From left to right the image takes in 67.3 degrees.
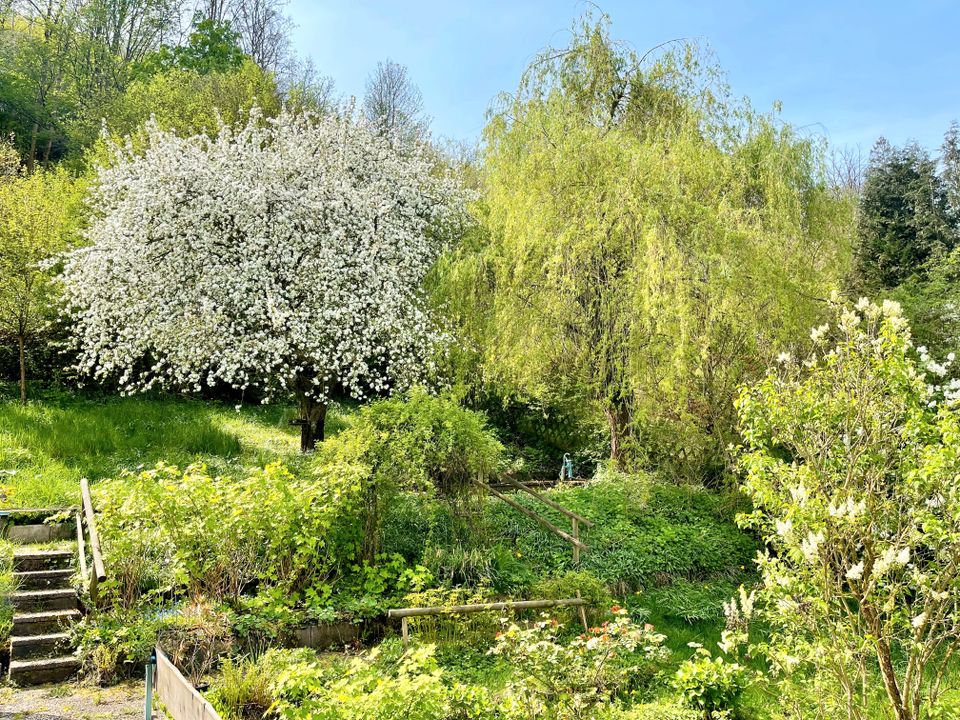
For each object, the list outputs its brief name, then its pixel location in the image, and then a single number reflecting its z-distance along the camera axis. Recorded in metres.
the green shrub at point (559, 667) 5.53
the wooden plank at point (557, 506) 10.38
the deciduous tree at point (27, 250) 14.09
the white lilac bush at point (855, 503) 4.66
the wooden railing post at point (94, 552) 6.45
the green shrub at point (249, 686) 5.66
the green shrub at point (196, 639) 6.50
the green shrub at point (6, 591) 6.86
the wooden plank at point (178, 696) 3.71
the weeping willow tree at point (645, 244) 10.56
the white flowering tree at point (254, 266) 11.60
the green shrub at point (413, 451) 8.69
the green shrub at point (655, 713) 5.89
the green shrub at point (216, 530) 7.29
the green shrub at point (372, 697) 4.55
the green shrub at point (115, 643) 6.40
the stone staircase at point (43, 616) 6.41
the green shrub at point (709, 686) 6.69
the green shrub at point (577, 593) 8.54
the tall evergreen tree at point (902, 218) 20.48
